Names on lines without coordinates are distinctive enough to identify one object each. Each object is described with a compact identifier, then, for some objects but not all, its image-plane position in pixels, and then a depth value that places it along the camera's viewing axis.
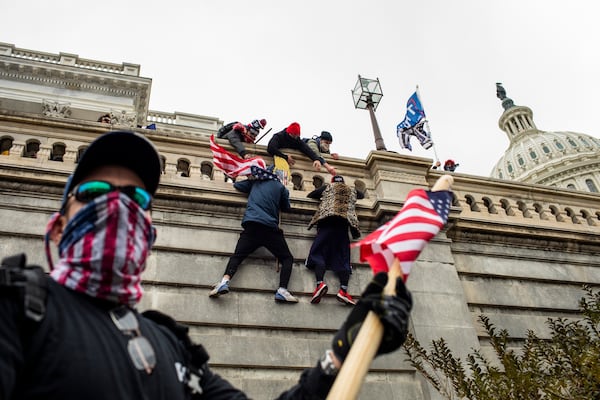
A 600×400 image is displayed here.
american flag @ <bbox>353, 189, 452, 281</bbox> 3.04
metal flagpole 13.95
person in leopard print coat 8.07
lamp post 13.70
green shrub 4.97
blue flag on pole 14.04
